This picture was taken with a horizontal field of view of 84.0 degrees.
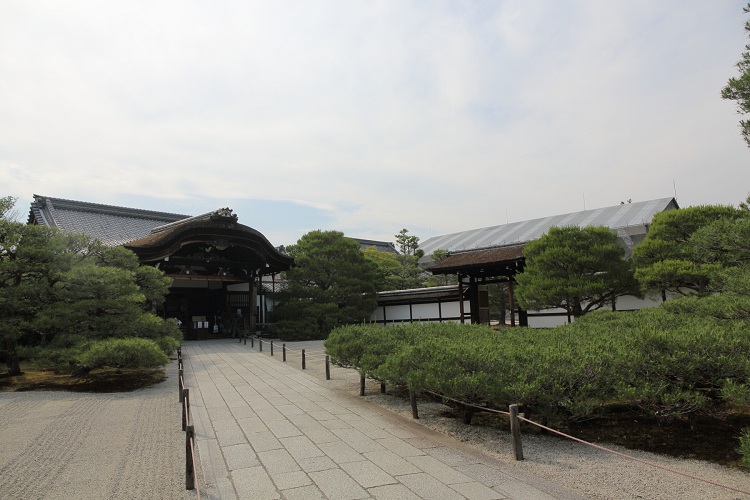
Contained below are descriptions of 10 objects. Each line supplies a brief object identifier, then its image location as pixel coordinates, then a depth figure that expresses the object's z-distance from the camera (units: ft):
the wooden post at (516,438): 14.76
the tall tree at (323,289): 65.00
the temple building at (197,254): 59.72
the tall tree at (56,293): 27.99
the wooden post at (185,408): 18.22
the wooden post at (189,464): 12.67
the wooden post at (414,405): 20.73
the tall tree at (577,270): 39.86
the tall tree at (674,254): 34.09
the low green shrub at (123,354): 26.45
